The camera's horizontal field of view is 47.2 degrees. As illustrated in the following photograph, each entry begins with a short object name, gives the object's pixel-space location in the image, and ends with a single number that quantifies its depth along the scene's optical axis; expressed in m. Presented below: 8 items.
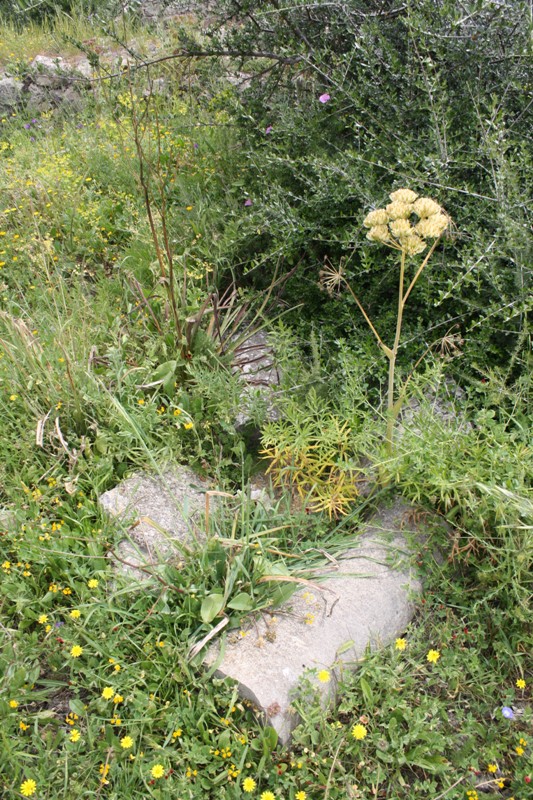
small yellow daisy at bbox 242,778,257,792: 1.90
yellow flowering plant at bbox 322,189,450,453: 2.12
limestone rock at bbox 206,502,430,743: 2.10
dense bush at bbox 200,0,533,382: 2.94
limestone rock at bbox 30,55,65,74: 7.26
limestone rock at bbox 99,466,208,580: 2.49
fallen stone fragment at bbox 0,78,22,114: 7.12
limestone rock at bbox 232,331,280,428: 3.02
